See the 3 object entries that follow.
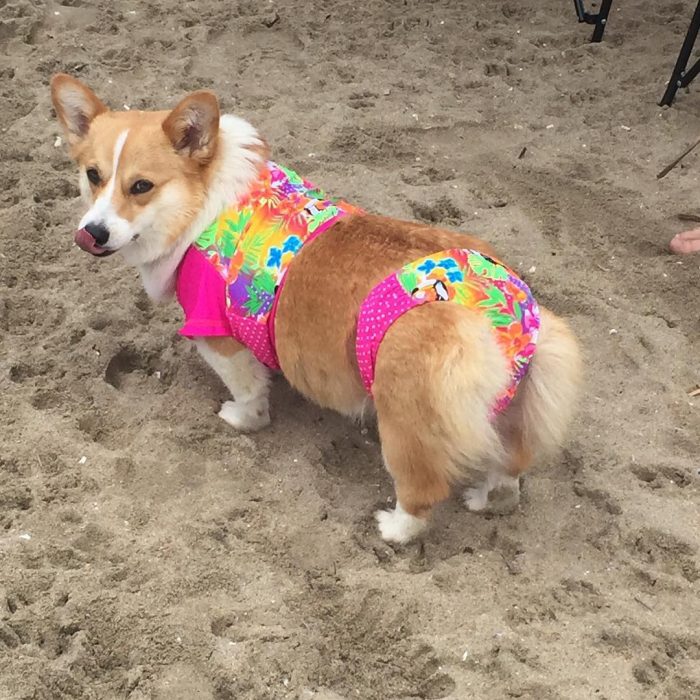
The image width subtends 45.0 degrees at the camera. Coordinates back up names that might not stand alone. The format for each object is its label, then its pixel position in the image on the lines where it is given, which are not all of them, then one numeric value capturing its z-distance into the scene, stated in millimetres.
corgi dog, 2316
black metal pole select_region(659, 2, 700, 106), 4477
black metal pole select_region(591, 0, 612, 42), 5074
